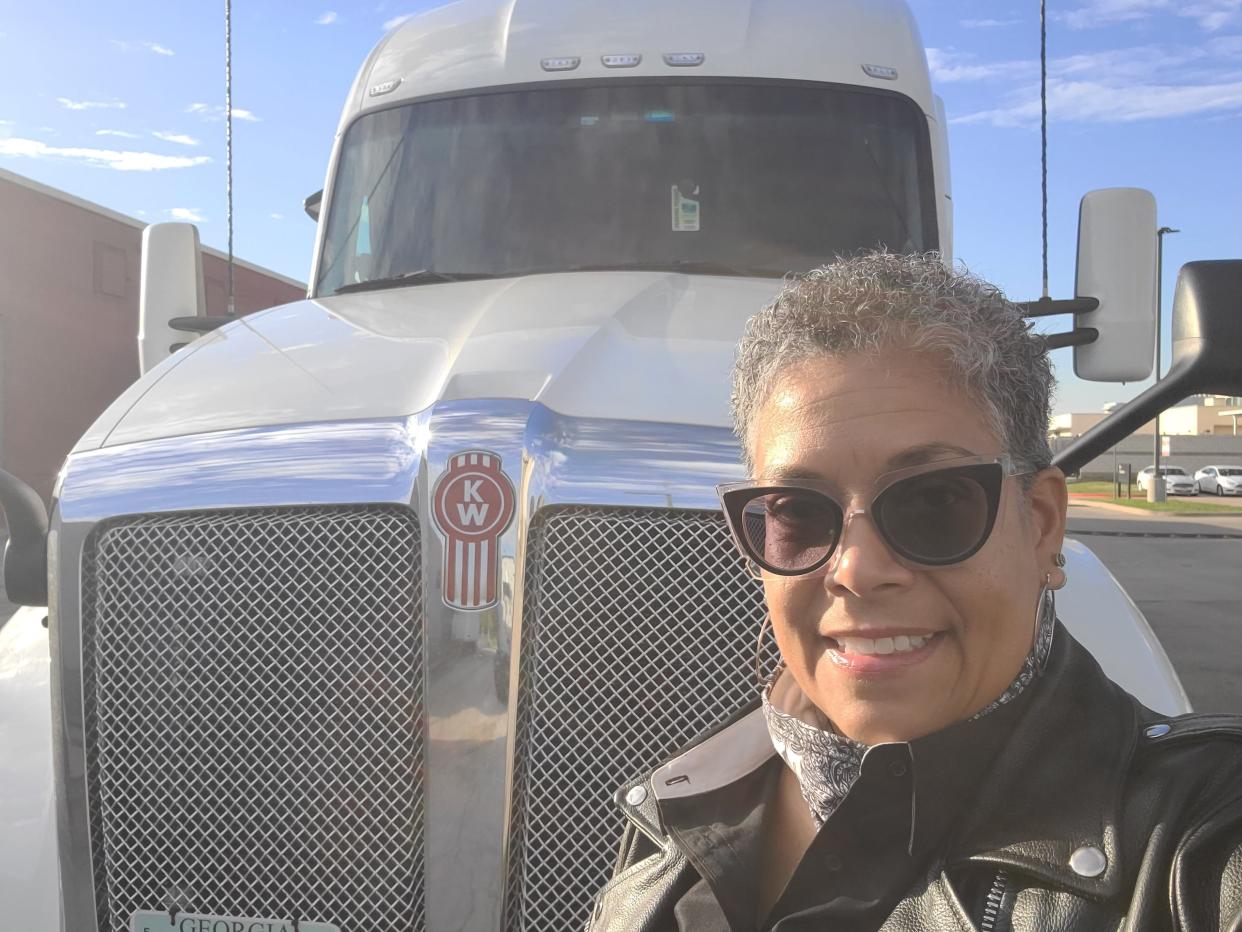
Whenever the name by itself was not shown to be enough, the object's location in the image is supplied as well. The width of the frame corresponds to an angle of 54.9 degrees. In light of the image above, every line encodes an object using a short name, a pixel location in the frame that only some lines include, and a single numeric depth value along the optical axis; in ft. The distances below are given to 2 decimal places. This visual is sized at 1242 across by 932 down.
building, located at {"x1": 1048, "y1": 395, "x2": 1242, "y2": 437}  263.49
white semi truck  7.00
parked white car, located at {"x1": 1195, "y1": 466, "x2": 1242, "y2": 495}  149.18
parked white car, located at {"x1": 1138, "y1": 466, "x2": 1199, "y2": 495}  150.41
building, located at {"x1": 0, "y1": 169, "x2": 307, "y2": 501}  67.10
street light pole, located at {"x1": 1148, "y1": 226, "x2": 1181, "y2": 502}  116.57
